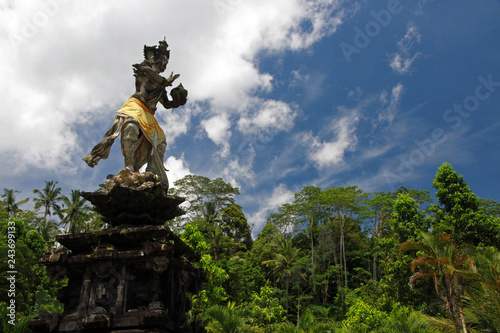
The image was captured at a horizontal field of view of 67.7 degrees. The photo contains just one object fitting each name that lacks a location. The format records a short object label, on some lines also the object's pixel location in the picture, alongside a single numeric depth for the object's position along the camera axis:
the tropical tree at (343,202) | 33.62
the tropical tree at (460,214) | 18.22
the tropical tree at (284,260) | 32.25
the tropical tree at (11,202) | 35.19
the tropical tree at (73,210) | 33.50
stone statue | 6.73
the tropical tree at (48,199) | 38.28
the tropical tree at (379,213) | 32.91
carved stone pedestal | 5.12
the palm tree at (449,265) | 13.62
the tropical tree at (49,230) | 29.16
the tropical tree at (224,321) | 15.23
